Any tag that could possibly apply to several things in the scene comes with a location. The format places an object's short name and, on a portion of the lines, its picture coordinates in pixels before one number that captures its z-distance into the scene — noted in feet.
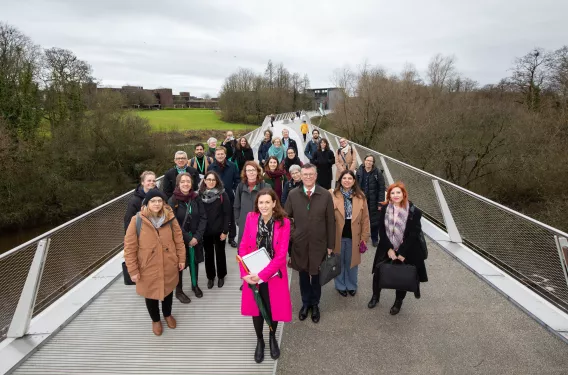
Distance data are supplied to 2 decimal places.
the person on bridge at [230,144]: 21.95
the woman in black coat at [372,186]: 15.79
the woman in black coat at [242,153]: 21.67
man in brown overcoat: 10.31
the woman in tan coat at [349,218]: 11.29
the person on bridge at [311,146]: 24.02
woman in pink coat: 9.14
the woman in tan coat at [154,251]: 9.72
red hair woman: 10.45
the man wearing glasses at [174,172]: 15.96
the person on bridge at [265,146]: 25.30
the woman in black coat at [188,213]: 11.62
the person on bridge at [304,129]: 54.13
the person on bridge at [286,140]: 24.61
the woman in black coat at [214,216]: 12.44
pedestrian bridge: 9.20
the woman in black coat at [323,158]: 20.54
